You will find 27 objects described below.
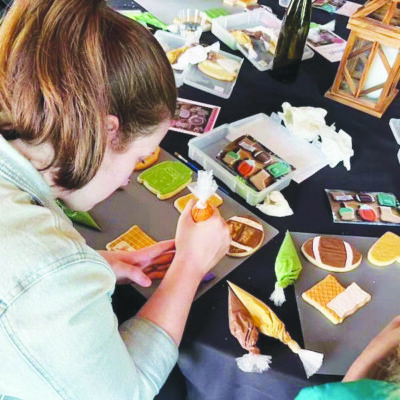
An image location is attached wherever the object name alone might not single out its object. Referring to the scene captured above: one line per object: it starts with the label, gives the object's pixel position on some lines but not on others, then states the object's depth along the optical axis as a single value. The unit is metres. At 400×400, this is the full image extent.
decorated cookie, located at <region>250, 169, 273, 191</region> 0.97
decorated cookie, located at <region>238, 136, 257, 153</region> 1.05
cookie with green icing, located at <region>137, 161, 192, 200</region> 0.95
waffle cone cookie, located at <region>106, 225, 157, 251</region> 0.86
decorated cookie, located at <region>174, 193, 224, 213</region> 0.93
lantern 1.11
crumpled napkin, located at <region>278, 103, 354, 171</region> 1.08
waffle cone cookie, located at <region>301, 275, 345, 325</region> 0.75
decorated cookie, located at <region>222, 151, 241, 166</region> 1.02
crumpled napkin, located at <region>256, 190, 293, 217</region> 0.95
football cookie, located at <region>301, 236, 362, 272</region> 0.83
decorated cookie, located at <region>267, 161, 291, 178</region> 1.01
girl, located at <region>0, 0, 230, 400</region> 0.54
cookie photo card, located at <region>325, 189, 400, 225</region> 0.95
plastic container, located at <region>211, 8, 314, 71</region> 1.37
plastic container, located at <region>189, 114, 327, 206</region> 0.98
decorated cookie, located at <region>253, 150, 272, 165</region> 1.03
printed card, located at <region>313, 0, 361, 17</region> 1.65
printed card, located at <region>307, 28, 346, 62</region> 1.44
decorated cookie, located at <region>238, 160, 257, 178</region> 1.00
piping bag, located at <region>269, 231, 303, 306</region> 0.78
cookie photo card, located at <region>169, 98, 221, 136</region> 1.12
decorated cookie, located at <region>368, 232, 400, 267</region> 0.85
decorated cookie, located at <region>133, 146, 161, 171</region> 1.00
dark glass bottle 1.25
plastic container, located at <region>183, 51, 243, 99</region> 1.25
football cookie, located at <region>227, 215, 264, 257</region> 0.85
